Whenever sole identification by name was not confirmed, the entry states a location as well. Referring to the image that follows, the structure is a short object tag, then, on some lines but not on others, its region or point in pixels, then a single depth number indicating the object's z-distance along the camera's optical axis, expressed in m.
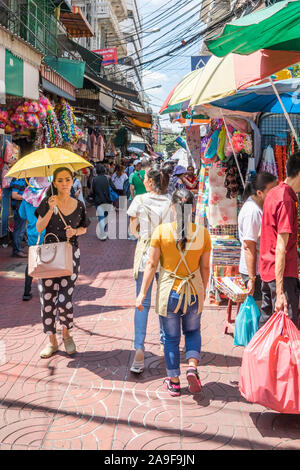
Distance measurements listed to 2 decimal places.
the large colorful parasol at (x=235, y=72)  3.21
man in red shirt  3.08
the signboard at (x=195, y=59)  10.34
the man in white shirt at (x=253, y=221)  4.01
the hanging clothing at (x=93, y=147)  15.05
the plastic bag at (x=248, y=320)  4.05
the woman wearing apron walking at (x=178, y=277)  3.24
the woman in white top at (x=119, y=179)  15.32
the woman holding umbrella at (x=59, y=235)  3.93
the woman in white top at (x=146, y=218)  3.78
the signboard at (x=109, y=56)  19.22
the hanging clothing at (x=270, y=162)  5.31
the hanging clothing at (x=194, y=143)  8.47
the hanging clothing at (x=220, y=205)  5.88
